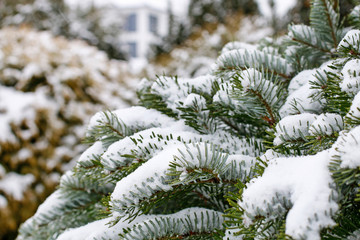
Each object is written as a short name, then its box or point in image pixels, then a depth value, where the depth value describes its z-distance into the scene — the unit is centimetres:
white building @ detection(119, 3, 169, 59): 2412
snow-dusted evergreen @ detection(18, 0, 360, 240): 43
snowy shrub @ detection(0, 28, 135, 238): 228
